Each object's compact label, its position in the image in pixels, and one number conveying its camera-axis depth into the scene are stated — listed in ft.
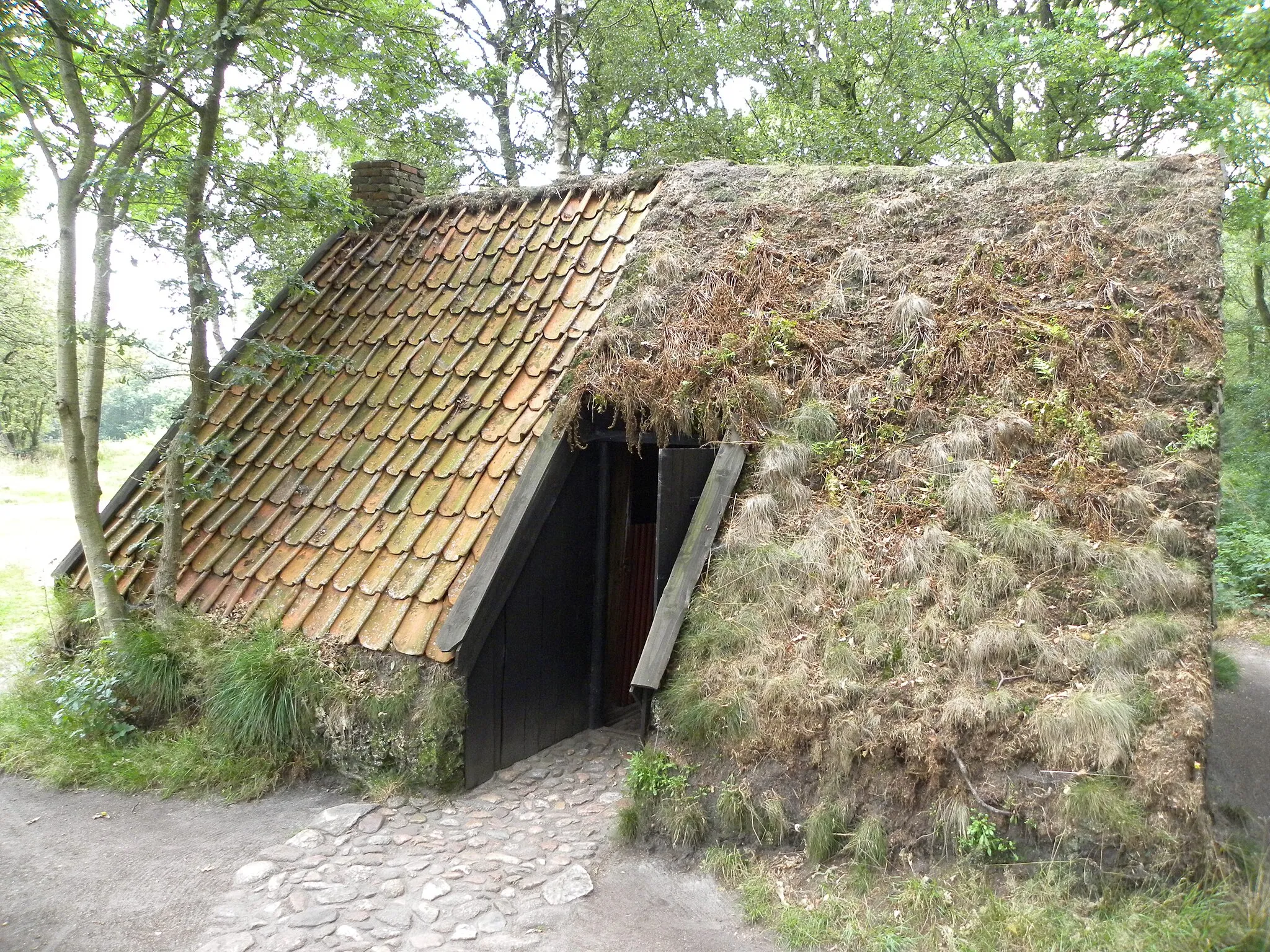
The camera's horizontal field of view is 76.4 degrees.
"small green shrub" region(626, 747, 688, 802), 14.29
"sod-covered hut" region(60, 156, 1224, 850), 12.79
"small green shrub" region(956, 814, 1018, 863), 11.48
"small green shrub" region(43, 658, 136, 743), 19.36
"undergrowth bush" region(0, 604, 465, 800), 16.76
